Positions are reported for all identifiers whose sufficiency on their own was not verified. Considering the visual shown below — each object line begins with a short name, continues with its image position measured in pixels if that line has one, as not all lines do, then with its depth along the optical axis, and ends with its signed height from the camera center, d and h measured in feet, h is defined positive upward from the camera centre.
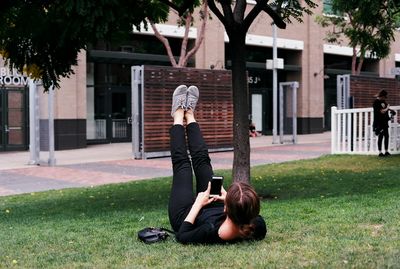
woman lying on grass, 15.16 -2.36
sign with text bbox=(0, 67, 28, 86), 69.41 +4.58
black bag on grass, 17.06 -3.41
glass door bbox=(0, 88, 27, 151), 71.05 -0.13
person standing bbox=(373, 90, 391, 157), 50.31 -0.10
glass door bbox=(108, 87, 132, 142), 85.66 +0.49
